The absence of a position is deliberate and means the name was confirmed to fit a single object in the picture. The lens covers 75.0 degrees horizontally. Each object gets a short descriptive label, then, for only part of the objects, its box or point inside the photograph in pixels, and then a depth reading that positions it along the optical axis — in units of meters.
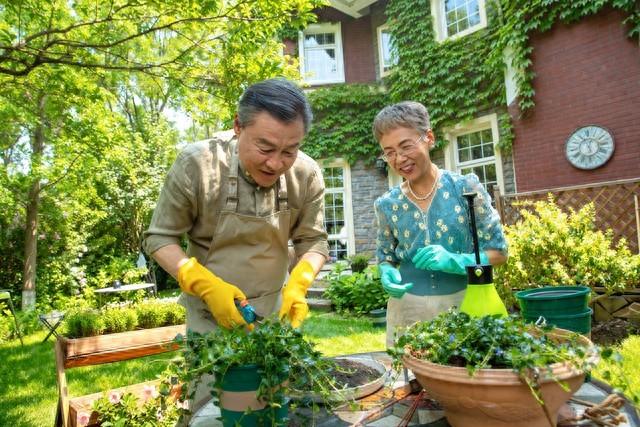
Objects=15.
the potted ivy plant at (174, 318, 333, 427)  0.88
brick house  6.21
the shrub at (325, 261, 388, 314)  5.96
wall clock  6.24
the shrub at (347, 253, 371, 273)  8.06
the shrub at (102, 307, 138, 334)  4.03
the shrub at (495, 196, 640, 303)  3.65
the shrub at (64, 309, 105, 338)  3.88
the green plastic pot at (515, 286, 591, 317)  1.56
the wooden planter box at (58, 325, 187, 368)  3.43
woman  1.65
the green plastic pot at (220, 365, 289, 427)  0.90
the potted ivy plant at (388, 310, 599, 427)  0.76
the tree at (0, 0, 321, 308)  3.51
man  1.45
